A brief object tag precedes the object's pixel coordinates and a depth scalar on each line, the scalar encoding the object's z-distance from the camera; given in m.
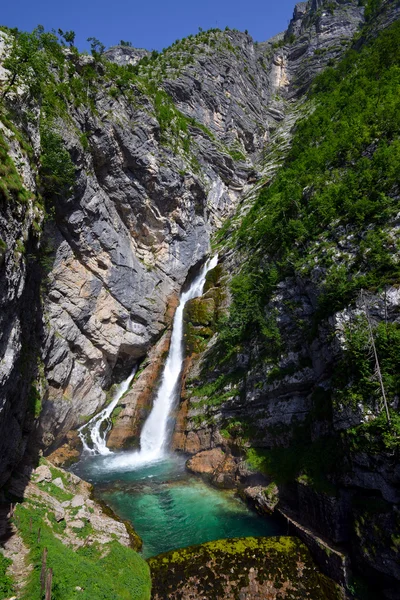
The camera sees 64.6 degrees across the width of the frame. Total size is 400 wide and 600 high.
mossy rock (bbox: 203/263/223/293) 35.78
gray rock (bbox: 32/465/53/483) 15.71
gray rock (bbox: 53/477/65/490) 15.93
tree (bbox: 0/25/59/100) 14.50
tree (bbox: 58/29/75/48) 30.78
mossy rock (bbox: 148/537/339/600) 10.68
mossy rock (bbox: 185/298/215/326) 31.36
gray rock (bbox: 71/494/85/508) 14.45
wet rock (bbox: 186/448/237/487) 18.64
